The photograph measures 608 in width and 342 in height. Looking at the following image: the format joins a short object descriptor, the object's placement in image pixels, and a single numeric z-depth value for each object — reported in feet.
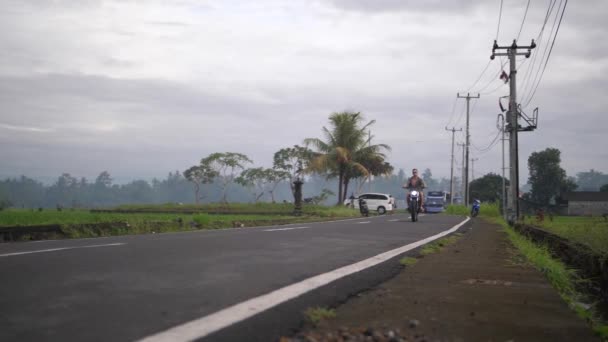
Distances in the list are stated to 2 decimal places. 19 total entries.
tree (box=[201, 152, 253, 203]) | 193.57
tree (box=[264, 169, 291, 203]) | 195.62
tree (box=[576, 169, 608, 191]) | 586.45
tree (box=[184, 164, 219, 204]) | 199.62
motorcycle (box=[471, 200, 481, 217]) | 124.88
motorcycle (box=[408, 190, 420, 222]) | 63.67
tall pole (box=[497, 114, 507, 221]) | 154.88
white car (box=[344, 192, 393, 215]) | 138.51
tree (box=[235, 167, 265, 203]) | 200.23
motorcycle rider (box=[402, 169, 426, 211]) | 63.62
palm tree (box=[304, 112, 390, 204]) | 134.10
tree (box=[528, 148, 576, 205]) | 257.55
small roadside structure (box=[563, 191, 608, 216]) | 249.55
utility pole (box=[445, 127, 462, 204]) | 204.55
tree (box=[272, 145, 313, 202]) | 182.36
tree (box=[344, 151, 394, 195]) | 138.41
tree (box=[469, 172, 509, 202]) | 293.29
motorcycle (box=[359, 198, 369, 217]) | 102.77
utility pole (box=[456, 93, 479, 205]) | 188.65
